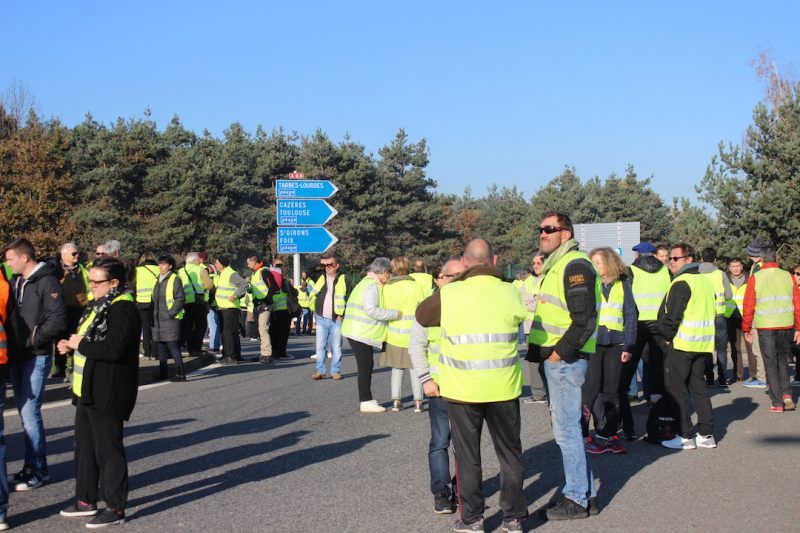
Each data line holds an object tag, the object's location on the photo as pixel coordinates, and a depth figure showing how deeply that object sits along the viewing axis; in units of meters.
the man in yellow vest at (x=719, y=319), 13.97
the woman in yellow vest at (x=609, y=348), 8.93
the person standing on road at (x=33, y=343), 7.37
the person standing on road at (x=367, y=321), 10.87
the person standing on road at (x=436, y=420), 6.55
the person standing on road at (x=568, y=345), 6.30
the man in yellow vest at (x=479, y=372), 5.76
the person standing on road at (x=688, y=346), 8.95
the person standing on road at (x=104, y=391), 6.32
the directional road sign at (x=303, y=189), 27.20
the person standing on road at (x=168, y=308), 14.20
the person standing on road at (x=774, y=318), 11.35
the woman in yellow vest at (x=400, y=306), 10.45
